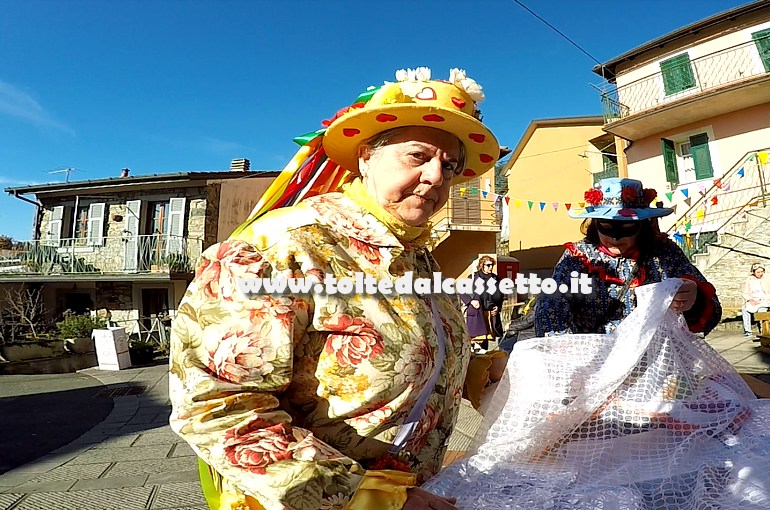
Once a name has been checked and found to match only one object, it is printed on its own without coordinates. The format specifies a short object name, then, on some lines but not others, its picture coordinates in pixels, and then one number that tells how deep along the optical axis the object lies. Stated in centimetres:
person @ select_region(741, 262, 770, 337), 820
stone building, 1595
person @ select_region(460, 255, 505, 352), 771
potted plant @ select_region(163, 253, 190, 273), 1548
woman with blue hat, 232
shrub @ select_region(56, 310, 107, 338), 1119
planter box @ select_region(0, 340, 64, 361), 995
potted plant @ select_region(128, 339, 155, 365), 1031
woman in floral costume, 86
